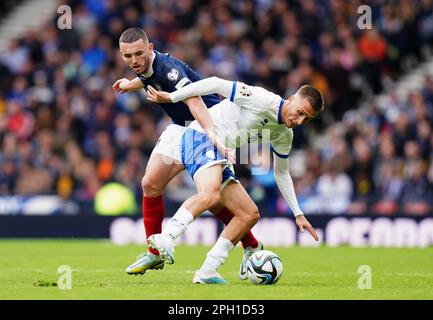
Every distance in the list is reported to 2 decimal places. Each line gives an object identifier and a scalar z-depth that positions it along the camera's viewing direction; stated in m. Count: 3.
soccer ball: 10.18
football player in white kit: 9.79
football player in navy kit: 10.35
